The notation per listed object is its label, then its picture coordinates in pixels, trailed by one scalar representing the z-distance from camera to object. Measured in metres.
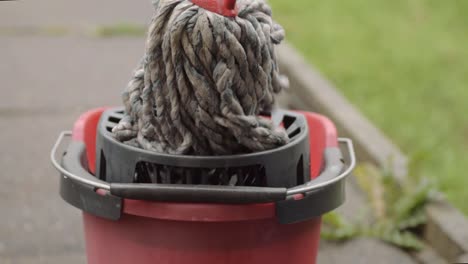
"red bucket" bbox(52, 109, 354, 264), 1.38
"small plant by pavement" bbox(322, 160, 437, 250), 2.05
